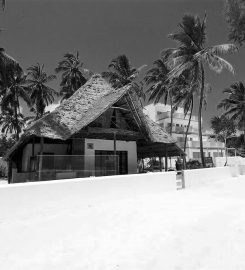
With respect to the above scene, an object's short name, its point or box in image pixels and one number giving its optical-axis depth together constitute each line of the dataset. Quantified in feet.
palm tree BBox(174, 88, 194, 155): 99.50
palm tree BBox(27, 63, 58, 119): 122.28
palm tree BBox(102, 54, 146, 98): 106.32
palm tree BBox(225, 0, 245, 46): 35.29
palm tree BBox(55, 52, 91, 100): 116.47
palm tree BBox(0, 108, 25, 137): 146.53
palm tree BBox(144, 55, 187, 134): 111.75
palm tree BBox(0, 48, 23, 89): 76.02
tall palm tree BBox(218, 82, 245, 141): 123.91
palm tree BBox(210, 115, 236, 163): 156.25
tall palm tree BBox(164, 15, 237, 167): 75.15
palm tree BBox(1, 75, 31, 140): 108.99
